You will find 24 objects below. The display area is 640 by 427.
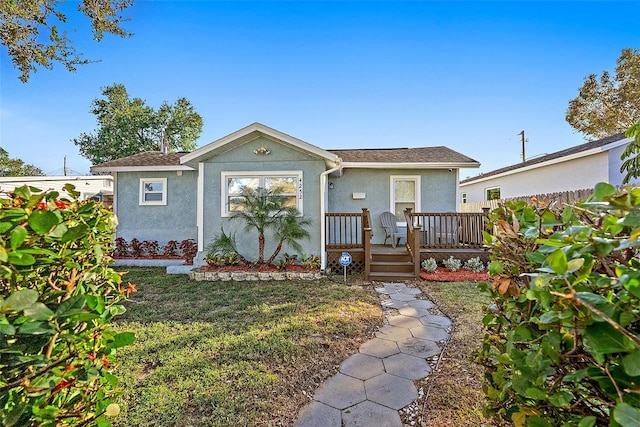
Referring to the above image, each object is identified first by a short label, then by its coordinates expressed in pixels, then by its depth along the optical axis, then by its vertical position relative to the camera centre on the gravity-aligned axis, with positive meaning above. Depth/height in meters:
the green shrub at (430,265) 7.53 -1.33
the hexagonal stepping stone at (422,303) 5.20 -1.66
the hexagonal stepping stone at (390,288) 6.23 -1.66
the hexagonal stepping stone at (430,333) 3.86 -1.66
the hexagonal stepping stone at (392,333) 3.90 -1.67
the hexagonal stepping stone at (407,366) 2.97 -1.66
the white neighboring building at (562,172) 10.08 +1.92
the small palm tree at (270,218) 7.41 -0.07
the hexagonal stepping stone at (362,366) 2.97 -1.66
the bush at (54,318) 0.85 -0.34
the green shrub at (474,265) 7.66 -1.36
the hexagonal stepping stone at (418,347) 3.44 -1.66
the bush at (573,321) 0.71 -0.32
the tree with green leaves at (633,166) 3.53 +0.67
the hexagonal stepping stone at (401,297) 5.66 -1.66
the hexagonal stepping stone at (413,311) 4.81 -1.67
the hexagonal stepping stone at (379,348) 3.44 -1.66
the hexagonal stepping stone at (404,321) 4.34 -1.67
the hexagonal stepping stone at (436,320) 4.37 -1.67
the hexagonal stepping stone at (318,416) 2.26 -1.65
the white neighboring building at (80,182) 16.80 +2.11
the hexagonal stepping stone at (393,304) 5.23 -1.66
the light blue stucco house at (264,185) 8.02 +1.01
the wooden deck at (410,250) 7.45 -0.99
